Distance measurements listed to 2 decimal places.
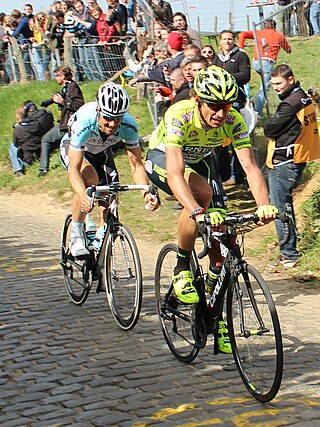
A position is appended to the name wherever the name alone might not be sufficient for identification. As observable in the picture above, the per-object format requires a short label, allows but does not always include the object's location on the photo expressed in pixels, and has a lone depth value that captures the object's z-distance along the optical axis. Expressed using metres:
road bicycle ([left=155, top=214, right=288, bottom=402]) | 5.87
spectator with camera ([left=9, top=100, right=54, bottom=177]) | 18.98
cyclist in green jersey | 6.60
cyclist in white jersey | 8.09
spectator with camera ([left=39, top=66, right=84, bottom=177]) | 16.75
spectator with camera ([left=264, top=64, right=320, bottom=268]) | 10.73
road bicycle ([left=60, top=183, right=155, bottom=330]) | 7.85
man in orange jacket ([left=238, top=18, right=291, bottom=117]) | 14.88
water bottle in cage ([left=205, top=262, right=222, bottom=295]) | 6.78
